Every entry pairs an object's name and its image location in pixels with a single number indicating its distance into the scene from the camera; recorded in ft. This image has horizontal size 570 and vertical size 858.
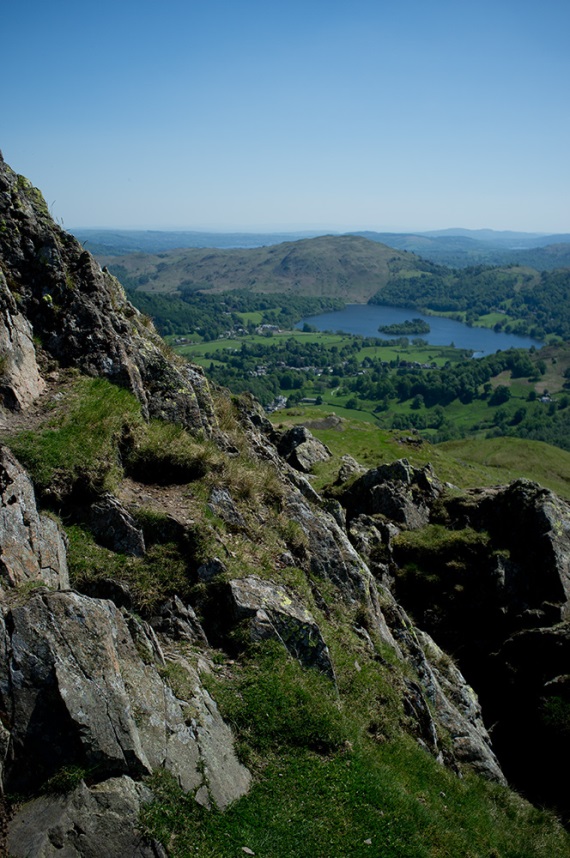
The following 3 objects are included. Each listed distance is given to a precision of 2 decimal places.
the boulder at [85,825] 23.93
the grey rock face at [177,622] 40.14
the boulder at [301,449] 136.05
